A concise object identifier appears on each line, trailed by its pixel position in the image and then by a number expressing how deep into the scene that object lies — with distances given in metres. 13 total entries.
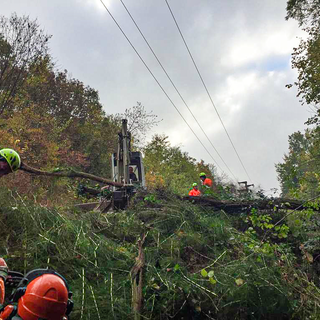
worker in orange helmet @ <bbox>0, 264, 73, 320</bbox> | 1.63
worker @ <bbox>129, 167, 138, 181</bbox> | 10.88
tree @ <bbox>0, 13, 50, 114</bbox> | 13.62
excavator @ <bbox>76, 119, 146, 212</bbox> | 7.64
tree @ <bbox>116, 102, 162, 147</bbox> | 28.67
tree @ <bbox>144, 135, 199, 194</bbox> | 36.62
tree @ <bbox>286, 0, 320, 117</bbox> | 16.07
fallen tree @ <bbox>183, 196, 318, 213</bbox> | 7.59
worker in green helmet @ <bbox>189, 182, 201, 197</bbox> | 9.24
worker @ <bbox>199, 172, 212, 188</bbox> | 9.29
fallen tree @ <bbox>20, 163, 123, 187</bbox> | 5.58
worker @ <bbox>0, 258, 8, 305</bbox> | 2.01
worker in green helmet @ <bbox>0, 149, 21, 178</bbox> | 3.46
